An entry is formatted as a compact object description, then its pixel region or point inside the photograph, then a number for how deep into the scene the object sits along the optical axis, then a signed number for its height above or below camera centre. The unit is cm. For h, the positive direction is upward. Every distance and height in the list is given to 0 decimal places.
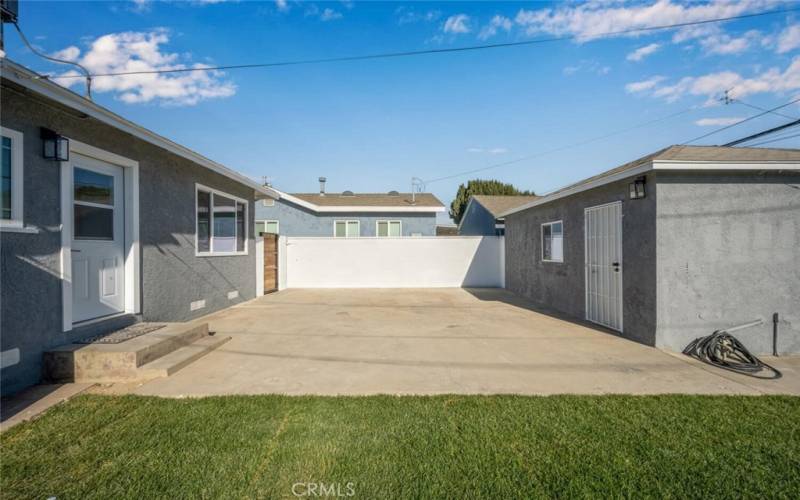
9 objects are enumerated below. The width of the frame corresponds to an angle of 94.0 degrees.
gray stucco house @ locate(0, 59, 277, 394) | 380 +40
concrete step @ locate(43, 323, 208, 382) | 411 -122
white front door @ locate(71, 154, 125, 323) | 487 +19
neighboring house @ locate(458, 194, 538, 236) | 1707 +192
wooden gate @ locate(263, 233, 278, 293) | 1253 -38
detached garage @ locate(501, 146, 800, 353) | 554 -1
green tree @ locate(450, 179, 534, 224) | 3419 +559
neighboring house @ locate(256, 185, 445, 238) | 1834 +167
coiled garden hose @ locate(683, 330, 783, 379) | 487 -146
